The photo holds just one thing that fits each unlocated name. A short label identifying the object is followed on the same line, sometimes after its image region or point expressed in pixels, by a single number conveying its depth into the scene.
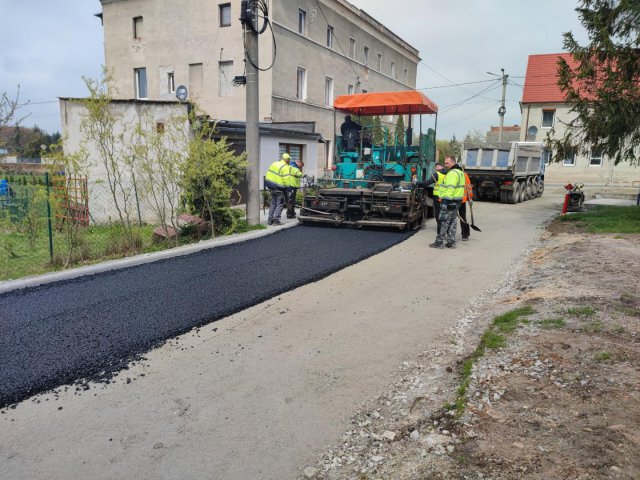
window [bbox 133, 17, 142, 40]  24.89
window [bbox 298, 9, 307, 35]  22.42
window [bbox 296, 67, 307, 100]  23.05
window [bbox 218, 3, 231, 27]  21.66
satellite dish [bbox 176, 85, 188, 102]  19.05
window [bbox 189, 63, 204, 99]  22.98
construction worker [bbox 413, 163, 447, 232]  9.37
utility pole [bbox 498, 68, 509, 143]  32.53
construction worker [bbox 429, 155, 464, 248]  9.15
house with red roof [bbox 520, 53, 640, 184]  31.98
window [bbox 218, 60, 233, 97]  21.88
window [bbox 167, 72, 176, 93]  24.08
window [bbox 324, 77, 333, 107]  25.53
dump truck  18.33
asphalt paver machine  10.62
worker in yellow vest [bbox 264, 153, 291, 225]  11.20
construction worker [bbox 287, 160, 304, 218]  11.38
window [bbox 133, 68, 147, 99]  25.52
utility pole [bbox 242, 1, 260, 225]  10.35
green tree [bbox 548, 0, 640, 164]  12.01
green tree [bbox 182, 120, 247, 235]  9.01
